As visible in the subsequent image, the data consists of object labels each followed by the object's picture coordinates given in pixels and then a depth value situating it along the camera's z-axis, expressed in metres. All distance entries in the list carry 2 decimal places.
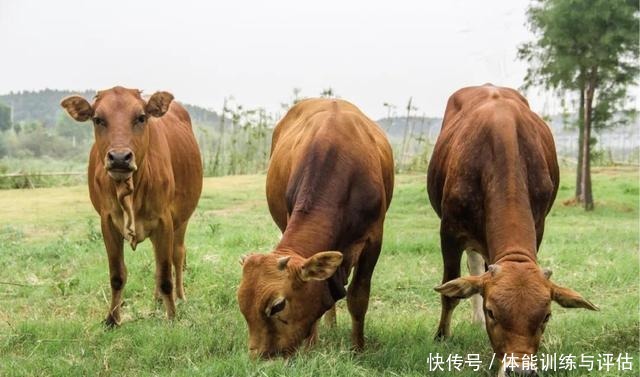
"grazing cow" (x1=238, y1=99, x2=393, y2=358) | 3.88
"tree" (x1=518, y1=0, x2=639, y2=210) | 14.94
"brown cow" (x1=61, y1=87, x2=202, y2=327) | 5.14
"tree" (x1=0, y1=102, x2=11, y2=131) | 31.56
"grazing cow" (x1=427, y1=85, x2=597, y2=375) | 3.77
